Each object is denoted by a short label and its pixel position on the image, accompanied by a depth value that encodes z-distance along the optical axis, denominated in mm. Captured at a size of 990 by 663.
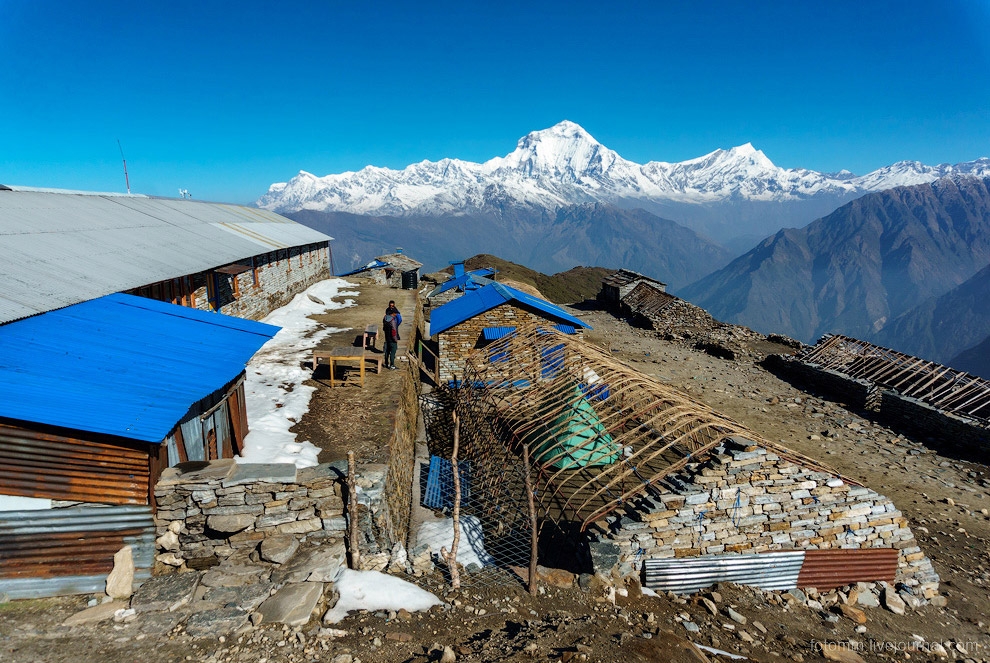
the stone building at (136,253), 9281
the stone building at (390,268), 39844
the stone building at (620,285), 40781
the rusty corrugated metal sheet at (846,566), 8391
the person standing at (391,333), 13477
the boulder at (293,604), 5672
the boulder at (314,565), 6453
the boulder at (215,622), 5363
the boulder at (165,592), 5688
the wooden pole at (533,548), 7164
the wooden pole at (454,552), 7105
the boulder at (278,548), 6633
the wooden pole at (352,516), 6969
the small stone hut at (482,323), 17422
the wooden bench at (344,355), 12242
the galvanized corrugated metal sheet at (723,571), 7902
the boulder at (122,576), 5859
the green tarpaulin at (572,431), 10625
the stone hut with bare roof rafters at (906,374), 17672
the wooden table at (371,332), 15239
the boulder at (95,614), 5398
